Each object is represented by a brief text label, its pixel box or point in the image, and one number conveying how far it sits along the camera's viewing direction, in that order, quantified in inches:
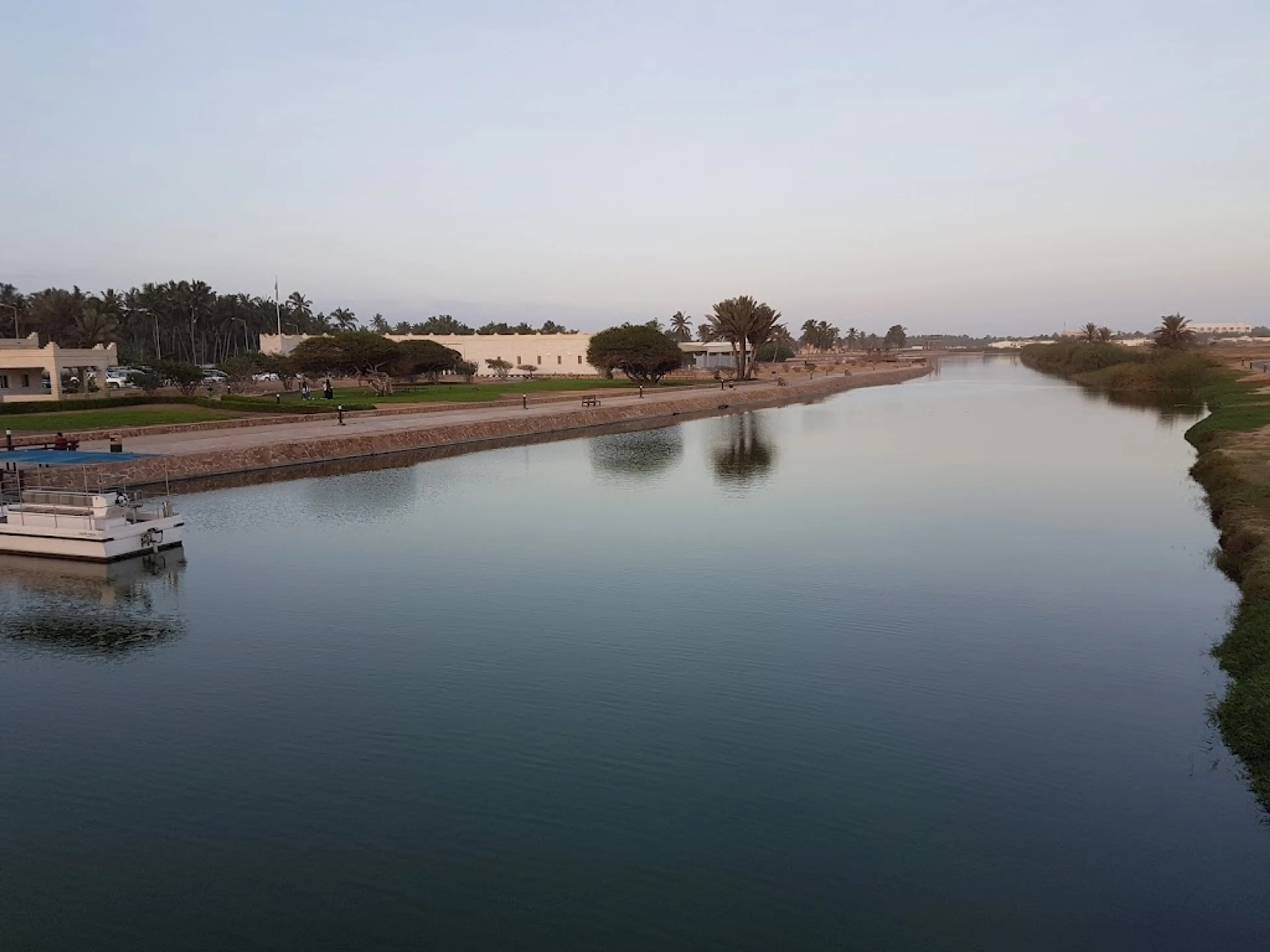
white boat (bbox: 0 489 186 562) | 1092.5
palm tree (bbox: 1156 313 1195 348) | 5211.6
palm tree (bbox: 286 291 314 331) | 6584.6
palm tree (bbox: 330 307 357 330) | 7007.9
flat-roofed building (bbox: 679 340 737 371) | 6102.4
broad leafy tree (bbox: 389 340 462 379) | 3449.8
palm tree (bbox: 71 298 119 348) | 4077.3
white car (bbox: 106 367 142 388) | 3132.4
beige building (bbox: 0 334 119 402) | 2455.7
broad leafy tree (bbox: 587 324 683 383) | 3914.9
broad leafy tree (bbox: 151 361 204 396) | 2669.8
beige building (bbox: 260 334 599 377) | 4960.6
